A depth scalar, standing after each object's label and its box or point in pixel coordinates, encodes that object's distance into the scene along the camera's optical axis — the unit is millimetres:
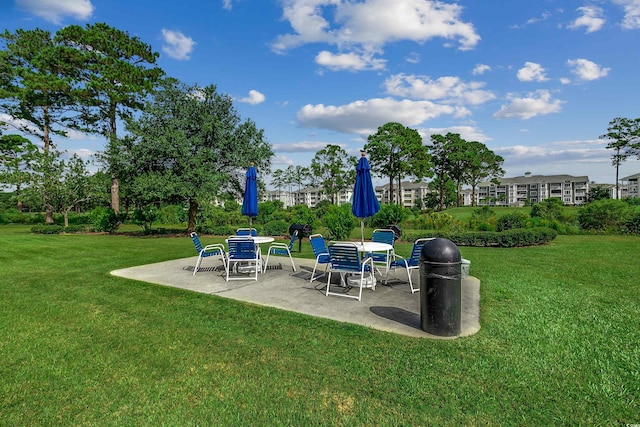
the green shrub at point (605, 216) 16469
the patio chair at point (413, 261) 6389
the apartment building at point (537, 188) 92312
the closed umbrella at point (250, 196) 9273
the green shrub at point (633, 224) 15781
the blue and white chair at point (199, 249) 7695
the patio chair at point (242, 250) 6887
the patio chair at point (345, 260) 5617
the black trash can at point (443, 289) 3949
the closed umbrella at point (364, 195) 6855
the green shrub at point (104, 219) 20233
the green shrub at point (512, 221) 17688
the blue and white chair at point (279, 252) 11003
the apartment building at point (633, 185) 81312
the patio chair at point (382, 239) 7309
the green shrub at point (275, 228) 18188
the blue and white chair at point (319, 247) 7174
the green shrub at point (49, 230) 20578
